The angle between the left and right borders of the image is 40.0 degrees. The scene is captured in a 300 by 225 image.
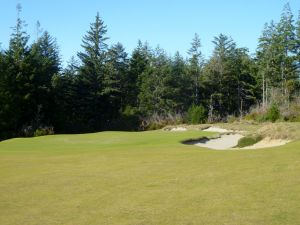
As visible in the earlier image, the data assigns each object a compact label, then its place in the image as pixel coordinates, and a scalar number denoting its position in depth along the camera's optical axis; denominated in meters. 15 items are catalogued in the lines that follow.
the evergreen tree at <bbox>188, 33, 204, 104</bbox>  62.08
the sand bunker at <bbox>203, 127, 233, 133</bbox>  31.99
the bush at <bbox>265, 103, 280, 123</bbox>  40.31
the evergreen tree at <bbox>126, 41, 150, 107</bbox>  63.16
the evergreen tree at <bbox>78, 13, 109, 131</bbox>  56.88
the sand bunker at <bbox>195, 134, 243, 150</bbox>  24.55
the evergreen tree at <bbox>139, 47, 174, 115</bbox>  57.38
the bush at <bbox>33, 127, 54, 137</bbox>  42.10
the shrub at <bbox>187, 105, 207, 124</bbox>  46.53
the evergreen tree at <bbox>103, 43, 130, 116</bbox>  58.88
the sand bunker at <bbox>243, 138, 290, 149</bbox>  23.40
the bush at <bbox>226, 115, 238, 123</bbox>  45.80
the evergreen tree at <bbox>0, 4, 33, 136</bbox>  45.22
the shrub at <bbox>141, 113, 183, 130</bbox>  49.59
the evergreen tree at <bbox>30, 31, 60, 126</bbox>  49.22
